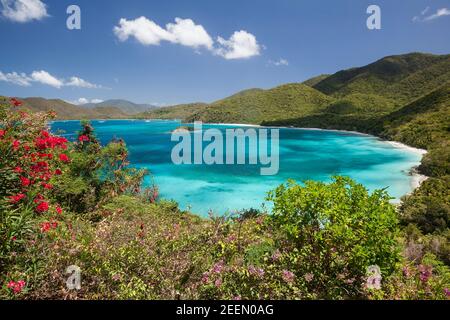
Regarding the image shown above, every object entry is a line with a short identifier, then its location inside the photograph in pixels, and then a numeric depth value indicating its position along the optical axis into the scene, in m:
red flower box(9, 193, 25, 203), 5.71
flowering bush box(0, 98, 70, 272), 4.79
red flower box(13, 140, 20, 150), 6.26
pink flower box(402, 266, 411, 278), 5.70
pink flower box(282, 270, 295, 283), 5.13
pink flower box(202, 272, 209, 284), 5.20
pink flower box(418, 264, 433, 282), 5.31
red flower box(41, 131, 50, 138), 9.41
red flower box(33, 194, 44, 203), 7.17
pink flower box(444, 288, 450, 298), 4.72
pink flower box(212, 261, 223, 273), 5.27
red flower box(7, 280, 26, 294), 4.27
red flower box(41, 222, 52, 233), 5.78
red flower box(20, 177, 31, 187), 6.39
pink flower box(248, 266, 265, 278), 5.18
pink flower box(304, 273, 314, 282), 5.27
